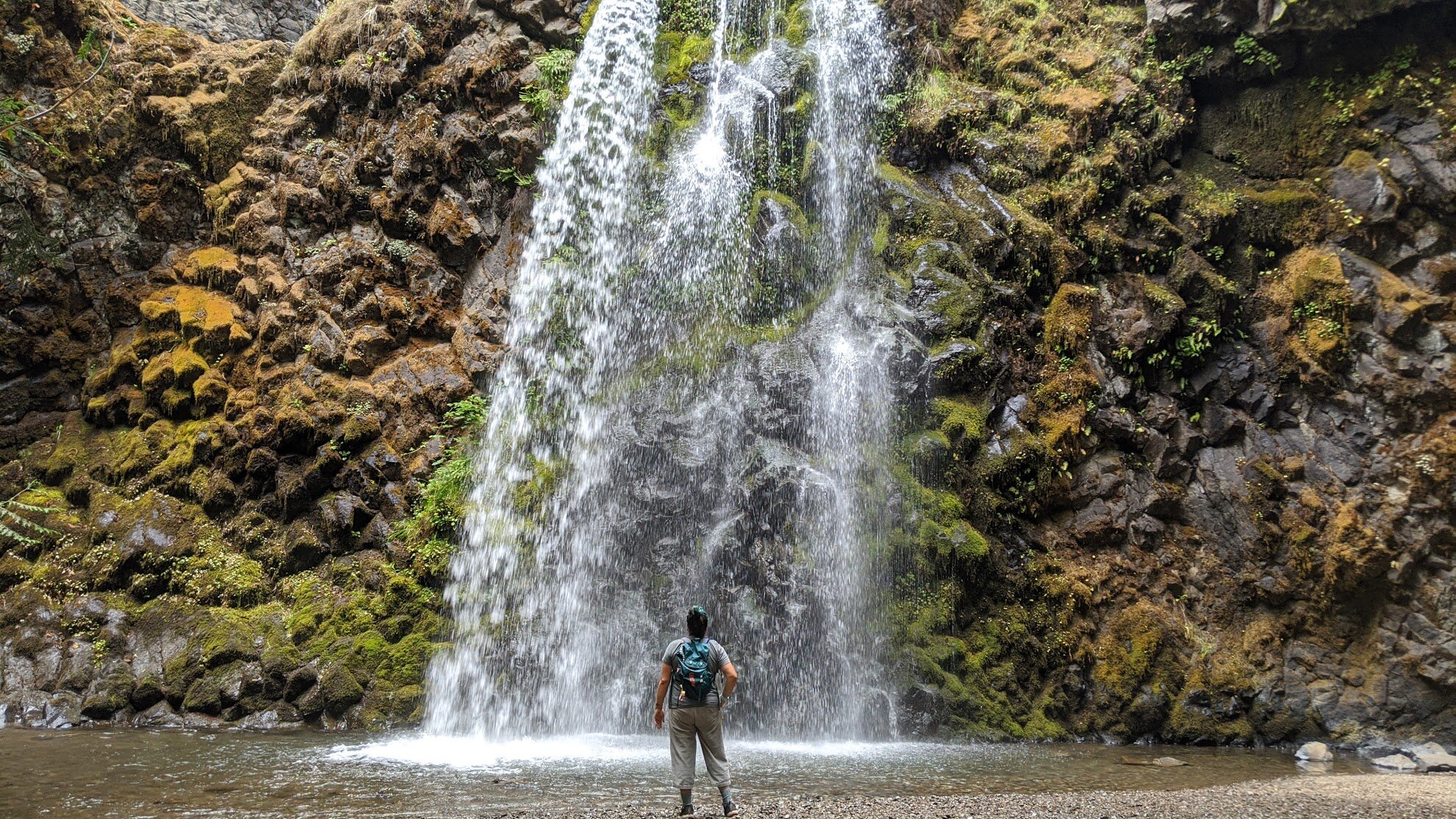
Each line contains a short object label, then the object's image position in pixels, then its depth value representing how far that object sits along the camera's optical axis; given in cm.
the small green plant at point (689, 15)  1573
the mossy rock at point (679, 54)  1508
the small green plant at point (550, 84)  1457
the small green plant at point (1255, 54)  1257
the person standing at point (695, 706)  586
